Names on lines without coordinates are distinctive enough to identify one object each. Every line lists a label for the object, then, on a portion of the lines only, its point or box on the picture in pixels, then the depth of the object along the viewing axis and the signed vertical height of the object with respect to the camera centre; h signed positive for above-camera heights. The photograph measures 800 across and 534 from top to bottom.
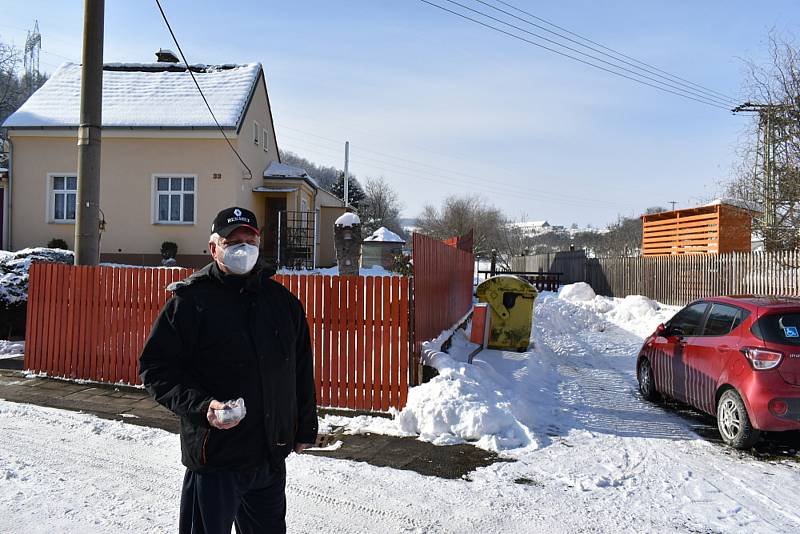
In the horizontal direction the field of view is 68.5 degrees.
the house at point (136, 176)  20.33 +3.16
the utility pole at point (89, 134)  8.47 +1.91
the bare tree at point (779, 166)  12.96 +2.51
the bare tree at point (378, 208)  70.59 +8.04
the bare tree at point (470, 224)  63.12 +5.42
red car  5.51 -0.92
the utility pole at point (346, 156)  45.12 +8.92
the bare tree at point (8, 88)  38.18 +12.37
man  2.55 -0.50
